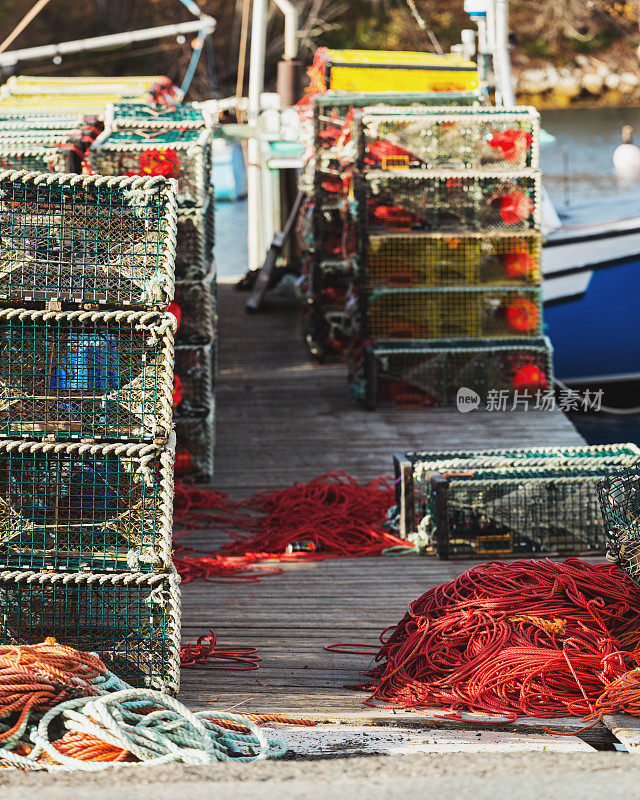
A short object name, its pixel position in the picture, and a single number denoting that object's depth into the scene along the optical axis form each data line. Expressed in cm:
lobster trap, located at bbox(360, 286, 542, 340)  1678
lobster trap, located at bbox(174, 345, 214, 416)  1369
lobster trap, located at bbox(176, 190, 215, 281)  1306
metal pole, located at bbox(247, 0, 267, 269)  2811
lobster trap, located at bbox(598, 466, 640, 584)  727
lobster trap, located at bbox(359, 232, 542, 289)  1666
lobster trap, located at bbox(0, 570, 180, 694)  691
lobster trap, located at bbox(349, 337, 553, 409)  1659
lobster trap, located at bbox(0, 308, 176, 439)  690
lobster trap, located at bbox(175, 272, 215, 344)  1350
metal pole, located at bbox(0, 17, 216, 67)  3762
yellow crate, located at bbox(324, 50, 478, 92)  2028
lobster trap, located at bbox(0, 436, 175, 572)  692
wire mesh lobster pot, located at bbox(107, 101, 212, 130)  1367
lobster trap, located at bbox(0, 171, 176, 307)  701
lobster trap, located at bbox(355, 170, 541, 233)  1633
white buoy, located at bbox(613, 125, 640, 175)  3294
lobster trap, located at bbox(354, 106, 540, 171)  1598
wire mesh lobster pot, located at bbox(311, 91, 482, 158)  1742
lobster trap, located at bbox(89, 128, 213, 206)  1288
